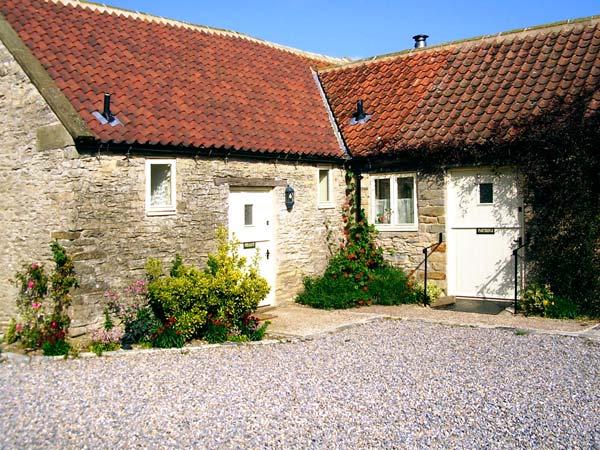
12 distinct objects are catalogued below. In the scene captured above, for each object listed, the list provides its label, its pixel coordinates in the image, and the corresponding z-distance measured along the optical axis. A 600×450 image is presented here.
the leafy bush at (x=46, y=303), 9.61
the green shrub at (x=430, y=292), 13.27
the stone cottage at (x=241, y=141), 10.47
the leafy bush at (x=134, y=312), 9.98
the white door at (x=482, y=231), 12.67
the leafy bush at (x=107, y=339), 9.47
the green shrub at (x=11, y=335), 10.48
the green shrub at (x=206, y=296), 9.85
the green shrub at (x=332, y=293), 13.08
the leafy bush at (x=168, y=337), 9.58
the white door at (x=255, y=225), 12.48
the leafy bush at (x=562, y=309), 11.48
